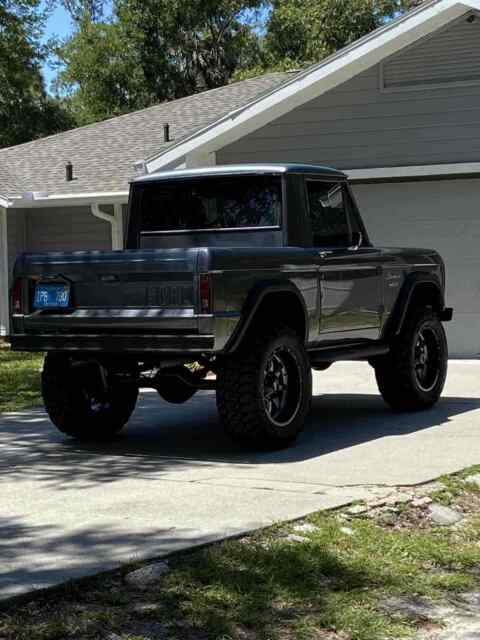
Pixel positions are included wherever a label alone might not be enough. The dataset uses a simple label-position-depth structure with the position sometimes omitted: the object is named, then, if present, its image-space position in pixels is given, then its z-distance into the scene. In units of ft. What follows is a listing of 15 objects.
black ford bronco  28.22
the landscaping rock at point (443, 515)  22.59
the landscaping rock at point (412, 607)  16.75
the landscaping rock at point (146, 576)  17.79
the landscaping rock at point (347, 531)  20.79
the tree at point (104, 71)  141.59
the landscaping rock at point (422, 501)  23.41
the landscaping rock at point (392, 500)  23.12
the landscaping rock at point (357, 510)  22.39
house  51.93
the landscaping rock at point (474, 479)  25.84
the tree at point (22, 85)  92.73
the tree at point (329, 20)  132.26
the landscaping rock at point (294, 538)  20.33
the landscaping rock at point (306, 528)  20.90
